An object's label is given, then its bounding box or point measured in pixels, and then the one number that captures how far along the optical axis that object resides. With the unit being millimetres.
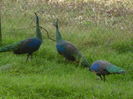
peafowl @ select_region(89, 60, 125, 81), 13749
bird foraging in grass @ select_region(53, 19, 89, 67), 15624
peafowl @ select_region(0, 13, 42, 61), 16025
